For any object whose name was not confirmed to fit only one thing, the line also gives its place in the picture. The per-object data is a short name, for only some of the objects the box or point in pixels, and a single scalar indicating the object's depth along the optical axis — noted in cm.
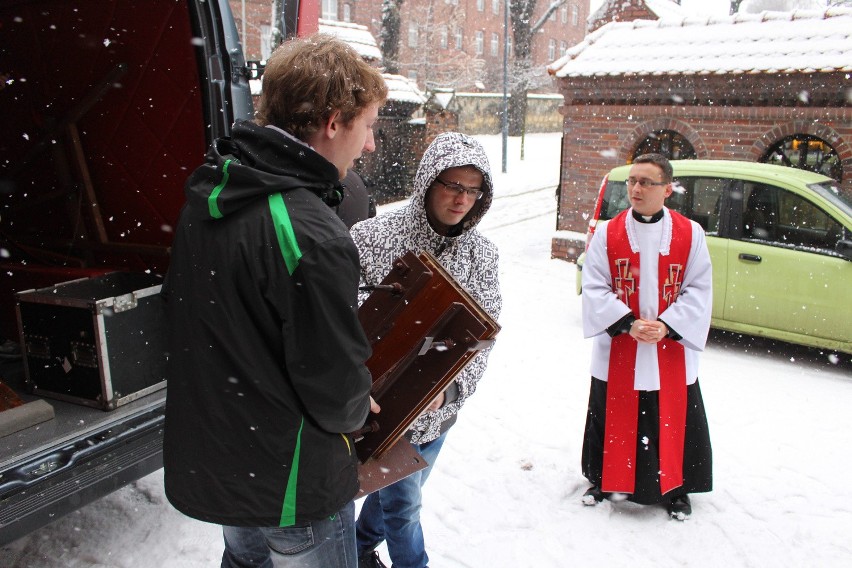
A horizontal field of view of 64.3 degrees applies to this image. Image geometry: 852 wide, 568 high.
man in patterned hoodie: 232
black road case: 317
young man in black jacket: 144
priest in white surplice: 326
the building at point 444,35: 2917
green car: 560
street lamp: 2119
